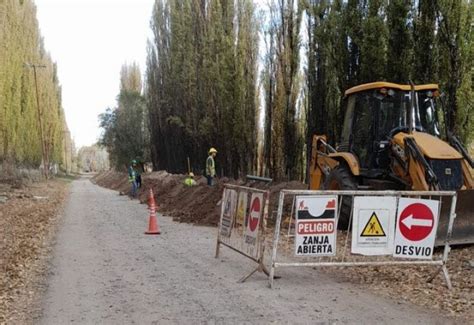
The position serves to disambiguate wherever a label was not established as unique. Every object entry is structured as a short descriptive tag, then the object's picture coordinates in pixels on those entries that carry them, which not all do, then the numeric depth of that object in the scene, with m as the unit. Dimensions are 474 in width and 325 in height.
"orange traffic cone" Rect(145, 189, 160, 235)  13.75
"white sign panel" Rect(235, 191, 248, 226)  8.70
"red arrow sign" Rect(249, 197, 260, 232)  8.09
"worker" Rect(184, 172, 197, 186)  23.18
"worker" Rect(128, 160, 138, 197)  30.23
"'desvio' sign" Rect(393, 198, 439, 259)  7.54
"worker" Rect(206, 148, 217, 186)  20.08
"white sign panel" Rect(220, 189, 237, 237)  9.27
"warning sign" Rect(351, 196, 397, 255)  7.47
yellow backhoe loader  9.73
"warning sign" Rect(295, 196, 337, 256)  7.34
